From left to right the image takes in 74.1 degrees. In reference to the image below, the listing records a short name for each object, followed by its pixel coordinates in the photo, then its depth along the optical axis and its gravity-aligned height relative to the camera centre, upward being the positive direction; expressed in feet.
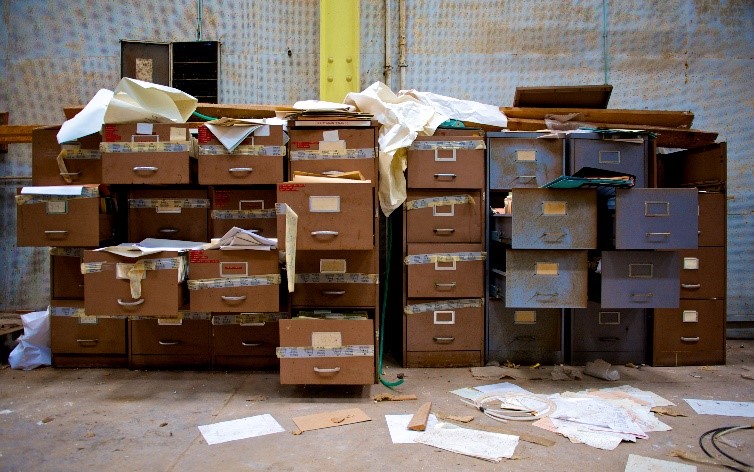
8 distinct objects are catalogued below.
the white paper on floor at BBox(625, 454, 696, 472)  5.58 -2.62
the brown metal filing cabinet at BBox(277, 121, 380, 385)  7.54 -0.24
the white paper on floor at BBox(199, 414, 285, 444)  6.45 -2.63
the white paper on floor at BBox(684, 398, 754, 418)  7.32 -2.61
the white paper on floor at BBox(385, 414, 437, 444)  6.40 -2.62
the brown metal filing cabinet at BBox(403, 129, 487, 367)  9.52 -0.35
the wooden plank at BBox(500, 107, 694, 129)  10.99 +2.66
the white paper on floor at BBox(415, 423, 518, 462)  5.98 -2.62
